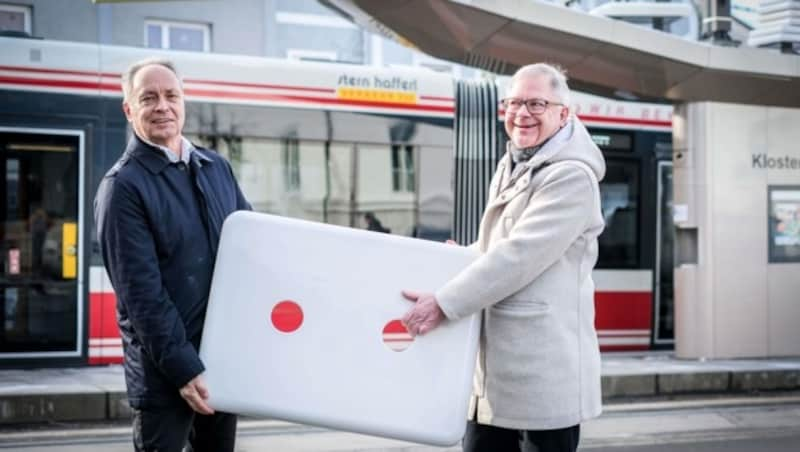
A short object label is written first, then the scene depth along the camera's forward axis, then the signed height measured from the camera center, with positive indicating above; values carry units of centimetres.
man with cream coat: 293 -16
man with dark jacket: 269 -4
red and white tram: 889 +74
